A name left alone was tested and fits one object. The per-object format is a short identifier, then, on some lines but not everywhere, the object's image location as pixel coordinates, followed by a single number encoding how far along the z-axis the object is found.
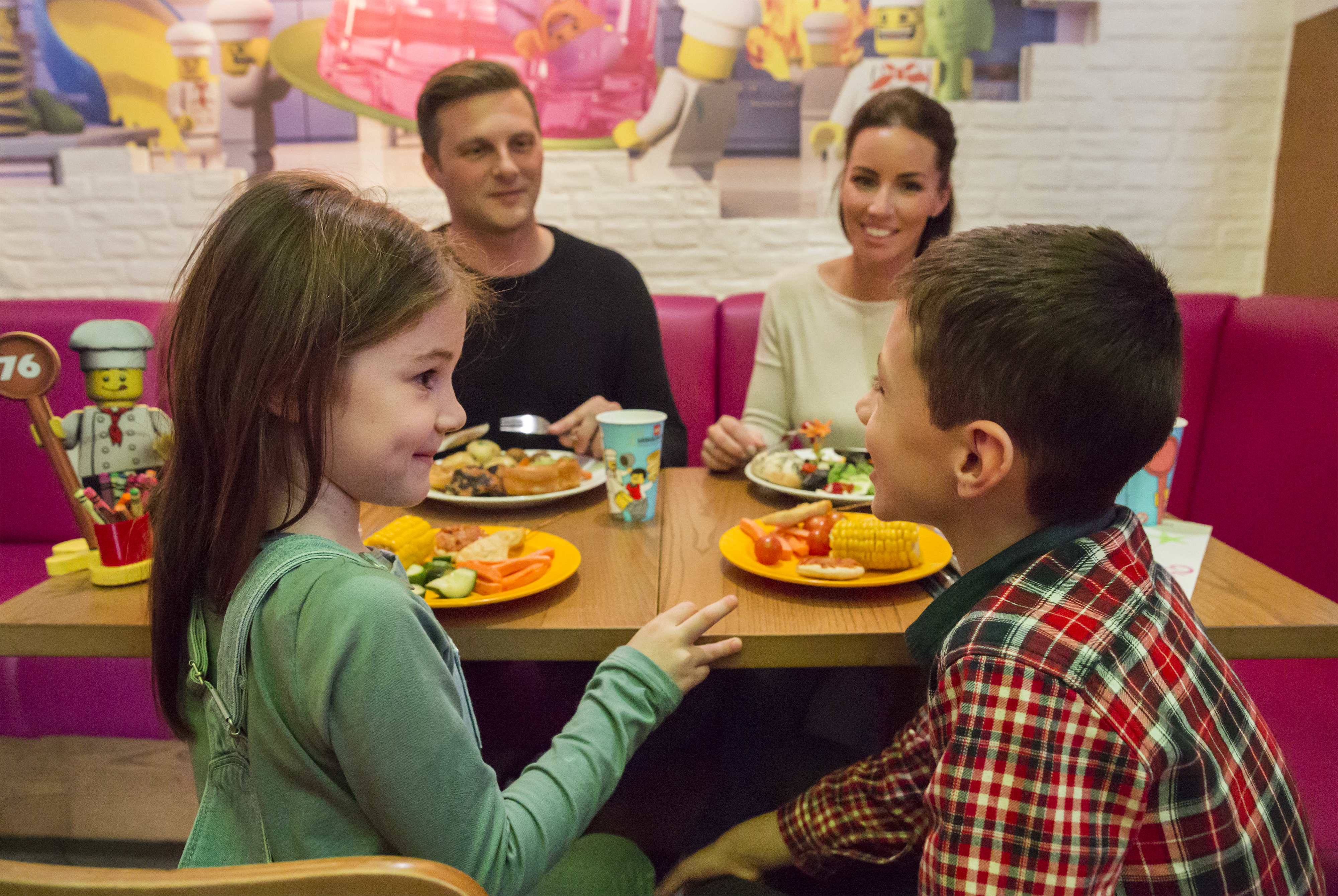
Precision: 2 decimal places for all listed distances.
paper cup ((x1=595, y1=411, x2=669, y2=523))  1.30
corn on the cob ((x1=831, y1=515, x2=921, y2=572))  1.12
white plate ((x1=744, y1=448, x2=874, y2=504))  1.43
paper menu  1.16
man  1.99
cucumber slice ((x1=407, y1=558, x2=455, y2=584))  1.09
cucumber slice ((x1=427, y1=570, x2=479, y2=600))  1.04
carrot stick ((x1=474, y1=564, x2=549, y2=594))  1.08
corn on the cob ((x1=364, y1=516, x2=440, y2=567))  1.15
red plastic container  1.13
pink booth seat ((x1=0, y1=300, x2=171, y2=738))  1.87
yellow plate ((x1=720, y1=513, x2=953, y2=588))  1.09
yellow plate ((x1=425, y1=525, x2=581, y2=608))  1.02
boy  0.69
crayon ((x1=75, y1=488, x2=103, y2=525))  1.13
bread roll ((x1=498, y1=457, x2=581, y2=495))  1.46
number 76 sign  1.15
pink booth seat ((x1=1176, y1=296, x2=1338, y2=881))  1.83
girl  0.71
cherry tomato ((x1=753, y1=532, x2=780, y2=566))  1.16
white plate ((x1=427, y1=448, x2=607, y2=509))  1.43
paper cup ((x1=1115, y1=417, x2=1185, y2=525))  1.27
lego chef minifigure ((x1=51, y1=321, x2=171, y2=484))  1.13
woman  1.93
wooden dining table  1.00
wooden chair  0.48
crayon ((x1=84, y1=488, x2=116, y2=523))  1.13
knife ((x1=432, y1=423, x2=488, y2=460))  1.69
